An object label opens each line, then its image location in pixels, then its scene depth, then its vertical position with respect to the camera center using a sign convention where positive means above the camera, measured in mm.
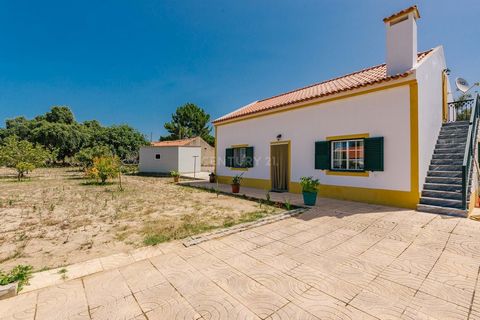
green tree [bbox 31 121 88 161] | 29297 +3370
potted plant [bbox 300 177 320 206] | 7035 -978
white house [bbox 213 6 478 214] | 6500 +1109
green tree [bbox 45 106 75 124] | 34219 +7447
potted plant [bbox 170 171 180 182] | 15318 -1111
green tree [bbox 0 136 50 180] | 14719 +344
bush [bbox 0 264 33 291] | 2639 -1491
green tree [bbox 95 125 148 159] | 33375 +3419
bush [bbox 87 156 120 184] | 13588 -477
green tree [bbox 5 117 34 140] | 32319 +5536
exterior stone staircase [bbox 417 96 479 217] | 5727 -326
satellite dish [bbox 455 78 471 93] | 9844 +3551
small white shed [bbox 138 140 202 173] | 21281 +263
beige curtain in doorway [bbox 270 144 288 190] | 10102 -235
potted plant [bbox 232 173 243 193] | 10180 -1137
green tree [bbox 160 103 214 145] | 41781 +7575
